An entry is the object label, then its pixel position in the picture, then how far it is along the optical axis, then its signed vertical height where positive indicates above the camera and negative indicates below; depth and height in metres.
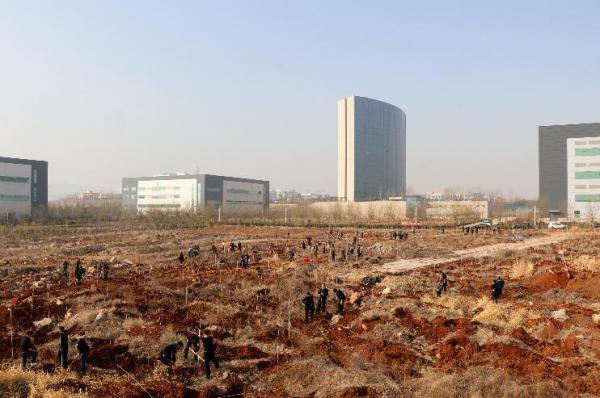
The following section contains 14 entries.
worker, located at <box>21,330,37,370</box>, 11.06 -3.37
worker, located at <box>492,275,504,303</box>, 17.23 -2.88
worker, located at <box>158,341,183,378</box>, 11.02 -3.55
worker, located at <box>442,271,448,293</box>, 19.30 -3.00
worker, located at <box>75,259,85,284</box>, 21.23 -3.05
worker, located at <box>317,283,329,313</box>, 16.44 -3.19
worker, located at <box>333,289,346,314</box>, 16.67 -3.25
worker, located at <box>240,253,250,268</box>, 25.95 -2.97
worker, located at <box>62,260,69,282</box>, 22.67 -3.18
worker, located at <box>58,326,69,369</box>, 11.13 -3.40
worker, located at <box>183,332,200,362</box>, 11.62 -3.47
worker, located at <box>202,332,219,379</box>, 10.95 -3.40
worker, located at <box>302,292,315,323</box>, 15.48 -3.28
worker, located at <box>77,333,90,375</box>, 10.93 -3.39
